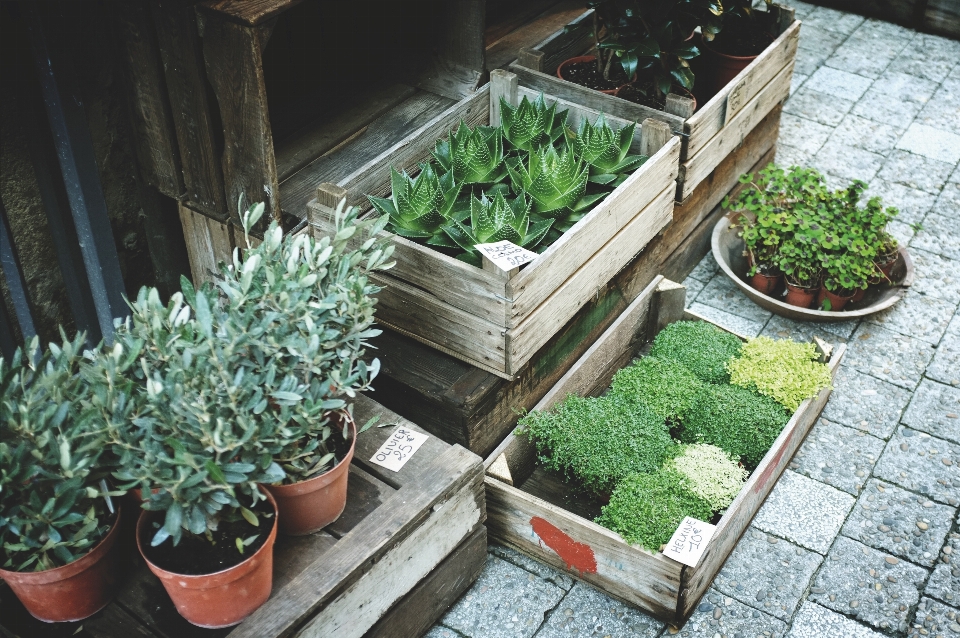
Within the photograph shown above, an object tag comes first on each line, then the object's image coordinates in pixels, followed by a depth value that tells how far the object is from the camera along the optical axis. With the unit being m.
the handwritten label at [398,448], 2.91
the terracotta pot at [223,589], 2.28
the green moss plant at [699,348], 3.62
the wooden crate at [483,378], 3.14
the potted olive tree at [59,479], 2.16
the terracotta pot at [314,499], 2.54
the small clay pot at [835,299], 4.17
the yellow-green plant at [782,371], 3.43
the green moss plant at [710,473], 3.09
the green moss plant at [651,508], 2.89
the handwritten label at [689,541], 2.82
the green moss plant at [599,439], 3.16
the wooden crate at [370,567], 2.45
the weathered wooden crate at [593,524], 2.93
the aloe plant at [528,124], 3.70
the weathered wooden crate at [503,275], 3.04
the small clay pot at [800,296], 4.20
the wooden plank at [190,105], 2.96
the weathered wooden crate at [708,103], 3.84
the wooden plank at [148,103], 3.04
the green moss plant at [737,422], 3.33
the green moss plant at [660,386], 3.41
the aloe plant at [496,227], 3.15
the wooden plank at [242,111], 2.88
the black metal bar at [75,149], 2.81
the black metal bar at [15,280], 2.93
